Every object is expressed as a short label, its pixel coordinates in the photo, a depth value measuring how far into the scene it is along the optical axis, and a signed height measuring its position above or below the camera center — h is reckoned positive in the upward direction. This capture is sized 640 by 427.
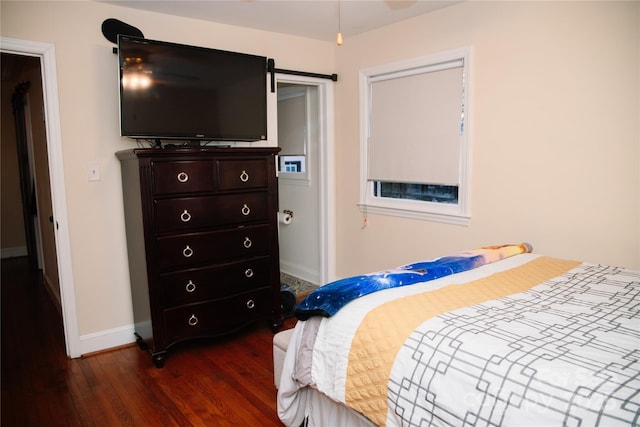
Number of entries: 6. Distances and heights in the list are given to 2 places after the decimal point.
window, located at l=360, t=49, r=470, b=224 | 3.14 +0.21
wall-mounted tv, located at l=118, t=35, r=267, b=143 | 2.78 +0.52
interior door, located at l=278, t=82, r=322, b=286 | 4.40 -0.16
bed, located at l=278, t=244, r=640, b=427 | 1.17 -0.59
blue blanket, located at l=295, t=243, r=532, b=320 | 1.78 -0.52
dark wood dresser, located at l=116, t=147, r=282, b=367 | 2.70 -0.49
